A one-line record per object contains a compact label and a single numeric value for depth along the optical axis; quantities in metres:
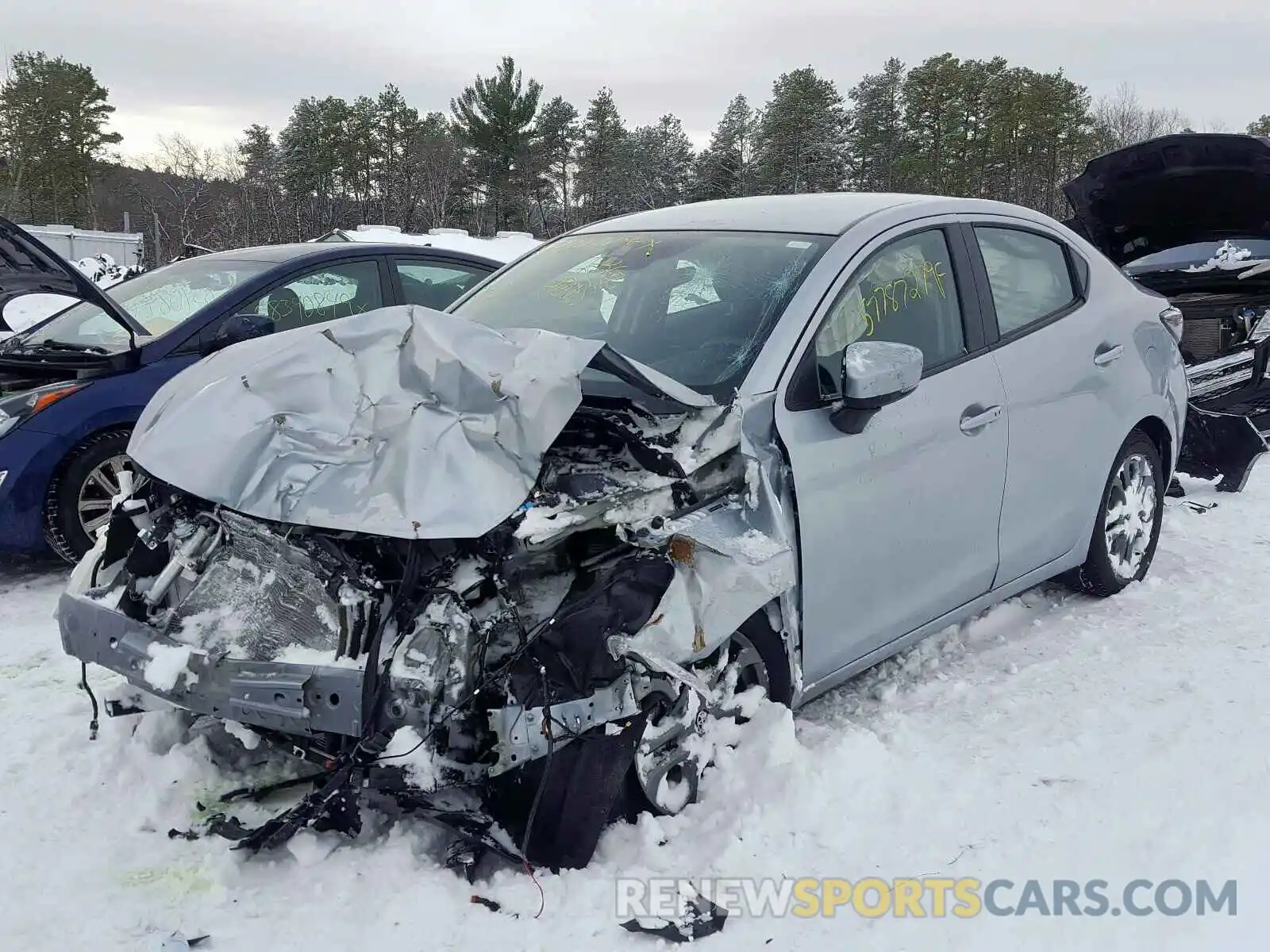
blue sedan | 4.72
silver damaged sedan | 2.48
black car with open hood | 6.33
